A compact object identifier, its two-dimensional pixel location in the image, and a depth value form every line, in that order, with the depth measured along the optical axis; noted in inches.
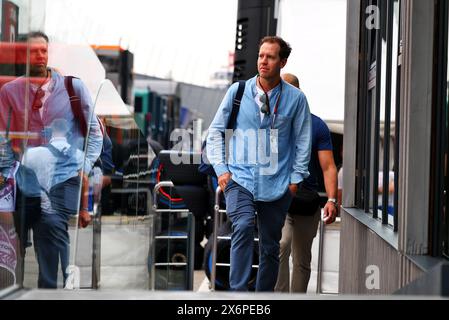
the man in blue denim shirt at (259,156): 440.1
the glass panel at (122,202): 384.5
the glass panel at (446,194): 298.0
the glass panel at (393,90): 415.8
